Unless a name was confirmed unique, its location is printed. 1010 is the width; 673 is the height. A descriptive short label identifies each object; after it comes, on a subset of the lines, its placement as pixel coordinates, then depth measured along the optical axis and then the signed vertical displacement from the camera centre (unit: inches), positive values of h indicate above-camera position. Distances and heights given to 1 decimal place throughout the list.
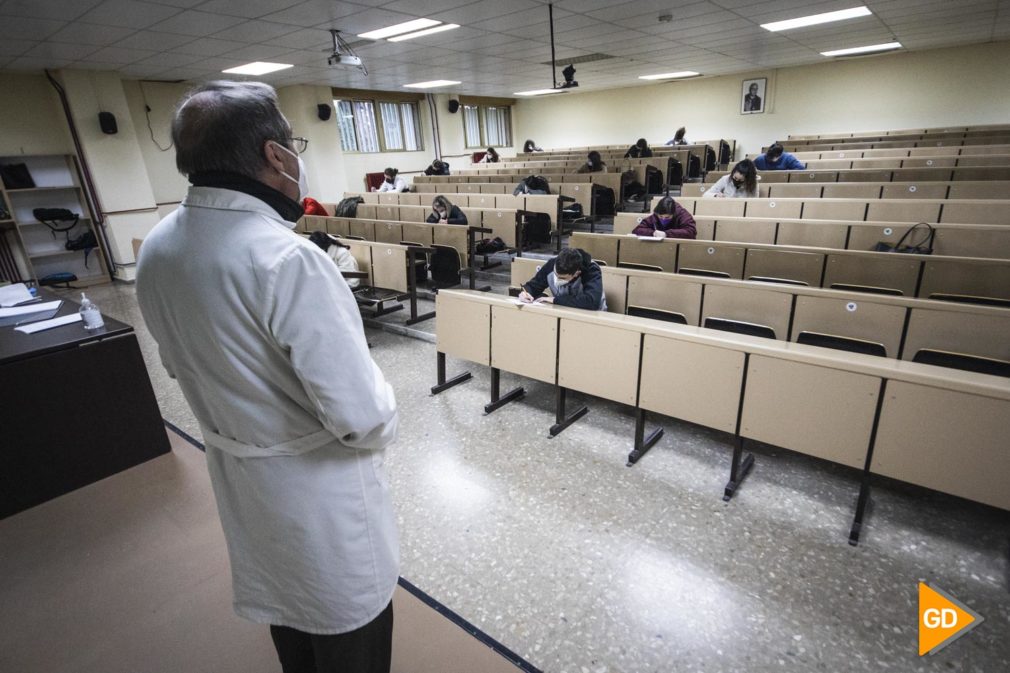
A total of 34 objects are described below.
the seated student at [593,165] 333.4 -3.8
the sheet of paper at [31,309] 108.7 -24.1
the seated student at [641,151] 385.4 +4.2
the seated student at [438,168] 413.7 -0.2
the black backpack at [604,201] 295.6 -23.4
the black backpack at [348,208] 285.9 -18.5
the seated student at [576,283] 120.0 -28.1
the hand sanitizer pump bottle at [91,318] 97.5 -23.5
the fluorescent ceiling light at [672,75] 463.6 +69.4
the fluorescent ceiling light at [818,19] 257.8 +62.9
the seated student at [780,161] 264.1 -6.2
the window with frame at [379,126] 466.9 +40.9
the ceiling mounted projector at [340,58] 224.5 +47.8
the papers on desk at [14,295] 118.6 -23.4
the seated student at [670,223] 172.4 -22.1
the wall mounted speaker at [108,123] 276.7 +32.7
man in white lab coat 32.6 -12.9
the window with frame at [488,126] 599.1 +44.8
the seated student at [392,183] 360.2 -8.4
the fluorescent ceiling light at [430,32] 239.3 +62.0
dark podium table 88.7 -38.9
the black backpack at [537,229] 250.2 -30.9
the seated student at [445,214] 231.6 -20.0
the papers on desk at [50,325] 98.0 -24.9
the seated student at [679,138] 416.6 +12.5
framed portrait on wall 487.5 +48.3
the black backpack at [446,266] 207.0 -38.4
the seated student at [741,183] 207.0 -12.7
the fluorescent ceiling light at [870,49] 363.6 +64.7
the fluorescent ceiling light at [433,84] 422.2 +67.0
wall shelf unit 272.8 -20.0
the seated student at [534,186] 277.9 -12.1
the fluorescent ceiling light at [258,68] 299.3 +62.3
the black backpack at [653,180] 337.4 -15.6
